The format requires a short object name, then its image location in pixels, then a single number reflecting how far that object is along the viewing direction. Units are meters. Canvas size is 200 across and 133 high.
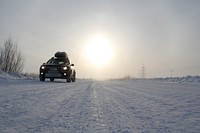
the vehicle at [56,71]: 22.08
